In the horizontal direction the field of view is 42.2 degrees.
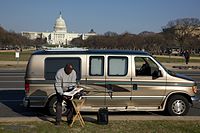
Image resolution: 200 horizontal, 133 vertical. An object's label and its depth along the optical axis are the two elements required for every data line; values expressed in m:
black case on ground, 6.36
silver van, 7.09
